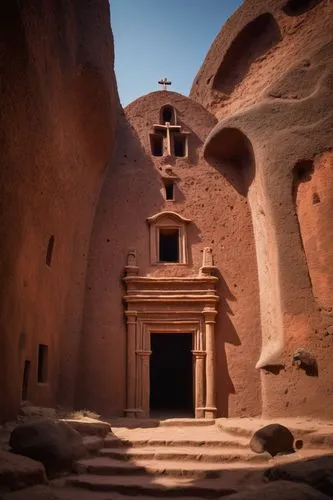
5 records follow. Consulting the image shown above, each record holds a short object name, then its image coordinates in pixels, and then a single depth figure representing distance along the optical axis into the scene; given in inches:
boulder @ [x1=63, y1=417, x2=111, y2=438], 334.0
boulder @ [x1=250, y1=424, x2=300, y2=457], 289.4
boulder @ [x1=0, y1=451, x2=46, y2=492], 202.6
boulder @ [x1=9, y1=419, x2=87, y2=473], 243.9
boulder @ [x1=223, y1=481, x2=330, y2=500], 179.0
